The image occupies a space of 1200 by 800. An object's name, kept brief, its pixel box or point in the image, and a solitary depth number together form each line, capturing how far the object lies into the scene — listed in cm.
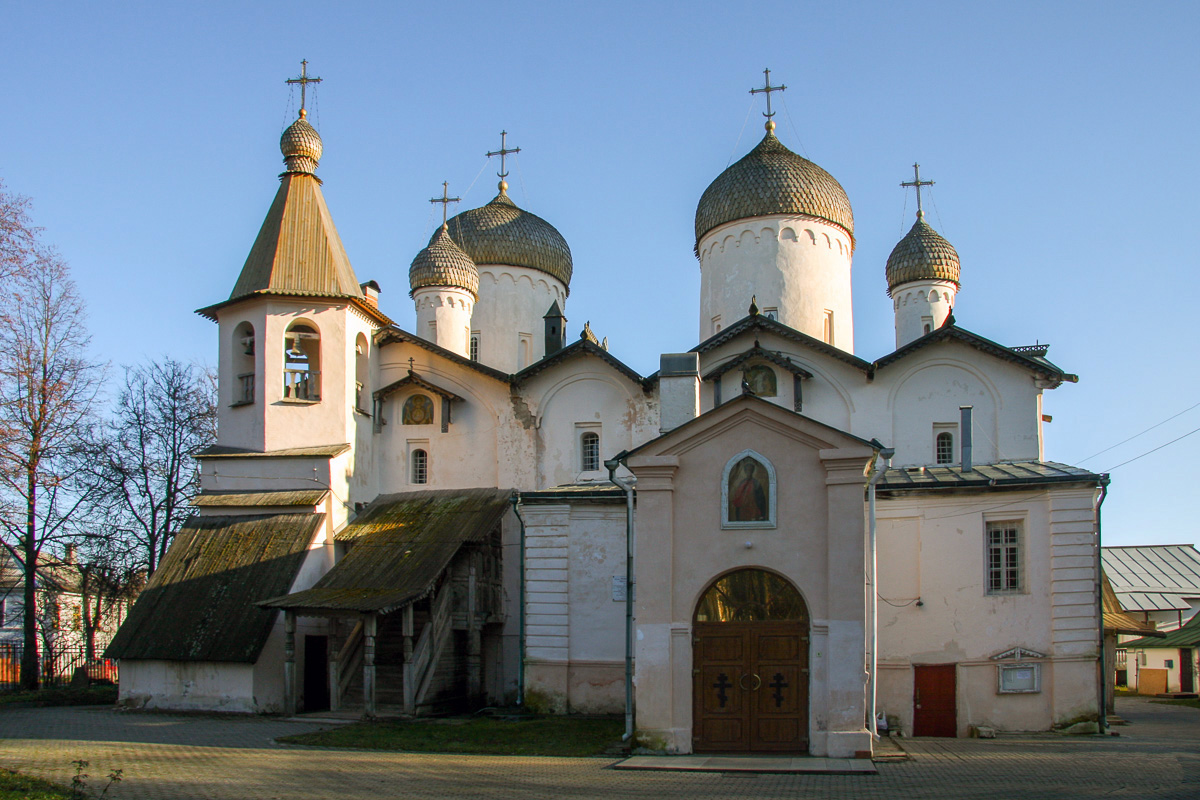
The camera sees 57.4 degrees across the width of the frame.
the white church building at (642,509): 1375
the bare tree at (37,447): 2236
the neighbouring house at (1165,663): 3478
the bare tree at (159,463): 2702
